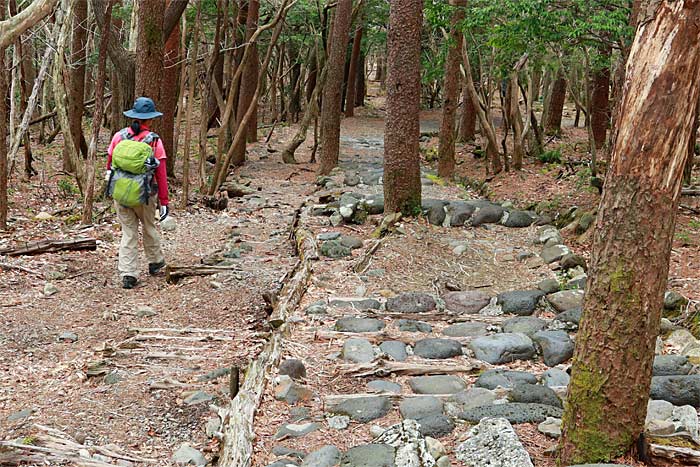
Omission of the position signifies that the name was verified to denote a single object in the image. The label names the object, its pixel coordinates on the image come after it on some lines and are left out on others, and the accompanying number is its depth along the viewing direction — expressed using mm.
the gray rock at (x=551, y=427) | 3971
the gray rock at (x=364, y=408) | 4586
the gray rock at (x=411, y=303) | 6852
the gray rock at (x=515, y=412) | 4212
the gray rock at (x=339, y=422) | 4492
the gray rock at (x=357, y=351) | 5551
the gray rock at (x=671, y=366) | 4883
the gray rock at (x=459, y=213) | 9805
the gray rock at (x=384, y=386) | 5020
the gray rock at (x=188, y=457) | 4379
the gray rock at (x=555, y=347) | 5429
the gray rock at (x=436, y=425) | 4192
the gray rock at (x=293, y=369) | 5254
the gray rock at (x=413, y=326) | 6250
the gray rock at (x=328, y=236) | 9190
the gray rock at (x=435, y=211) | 9664
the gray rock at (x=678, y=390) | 4348
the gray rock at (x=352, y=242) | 8838
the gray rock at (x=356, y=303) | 6926
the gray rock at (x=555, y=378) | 4875
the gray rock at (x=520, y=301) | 6797
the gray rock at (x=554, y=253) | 8297
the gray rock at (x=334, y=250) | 8555
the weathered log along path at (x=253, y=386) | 4176
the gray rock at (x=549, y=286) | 7199
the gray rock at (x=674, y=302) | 6461
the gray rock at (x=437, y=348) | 5654
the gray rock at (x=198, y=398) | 5270
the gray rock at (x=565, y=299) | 6589
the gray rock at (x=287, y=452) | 4129
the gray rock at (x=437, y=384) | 4957
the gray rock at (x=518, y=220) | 10094
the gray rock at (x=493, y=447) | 3627
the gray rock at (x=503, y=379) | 4926
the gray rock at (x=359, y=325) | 6234
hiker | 7762
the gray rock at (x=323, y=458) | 3939
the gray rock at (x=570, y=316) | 6168
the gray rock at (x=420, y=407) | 4520
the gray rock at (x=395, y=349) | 5631
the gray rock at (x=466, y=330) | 6148
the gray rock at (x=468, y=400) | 4590
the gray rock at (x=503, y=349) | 5547
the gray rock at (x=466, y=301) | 6957
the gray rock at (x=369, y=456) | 3793
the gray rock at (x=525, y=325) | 6078
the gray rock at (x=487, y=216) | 9992
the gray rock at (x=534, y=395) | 4535
